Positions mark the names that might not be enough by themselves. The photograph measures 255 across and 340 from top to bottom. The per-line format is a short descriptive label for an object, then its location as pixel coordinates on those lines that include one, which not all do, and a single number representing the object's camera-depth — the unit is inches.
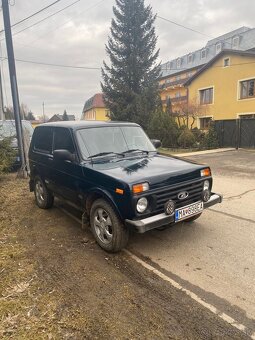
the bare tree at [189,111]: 1008.9
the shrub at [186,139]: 770.2
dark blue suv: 143.2
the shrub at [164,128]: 782.5
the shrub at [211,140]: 785.6
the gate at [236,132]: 730.2
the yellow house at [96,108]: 2432.3
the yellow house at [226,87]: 941.2
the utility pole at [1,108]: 757.3
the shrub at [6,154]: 351.7
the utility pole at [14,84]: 367.2
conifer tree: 1012.5
